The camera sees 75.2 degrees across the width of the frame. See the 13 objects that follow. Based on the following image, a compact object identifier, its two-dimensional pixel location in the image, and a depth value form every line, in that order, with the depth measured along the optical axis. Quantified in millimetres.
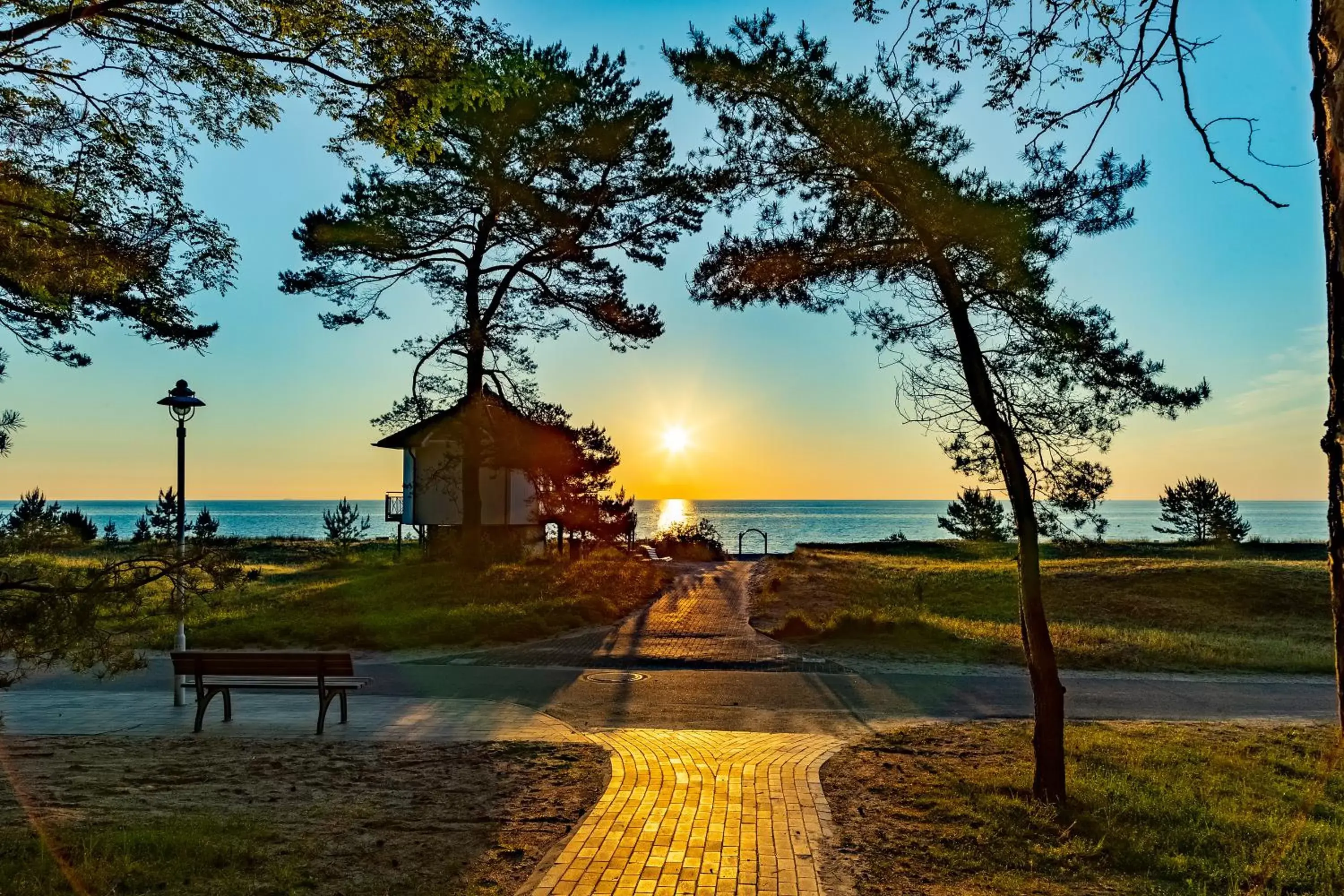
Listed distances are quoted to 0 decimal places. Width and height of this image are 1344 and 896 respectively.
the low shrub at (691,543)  42500
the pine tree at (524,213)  22328
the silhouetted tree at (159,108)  6109
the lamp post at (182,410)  10906
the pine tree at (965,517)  38656
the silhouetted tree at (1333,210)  2623
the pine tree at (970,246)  6969
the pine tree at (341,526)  38469
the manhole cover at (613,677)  11859
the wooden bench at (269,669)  8883
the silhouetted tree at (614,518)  31531
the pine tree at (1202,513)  44688
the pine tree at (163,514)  37250
